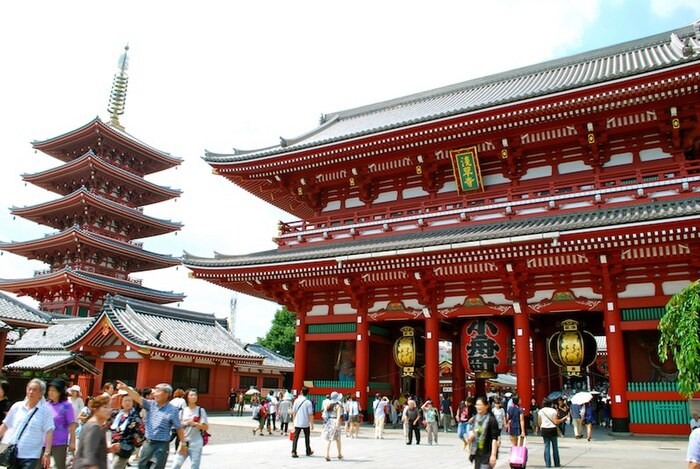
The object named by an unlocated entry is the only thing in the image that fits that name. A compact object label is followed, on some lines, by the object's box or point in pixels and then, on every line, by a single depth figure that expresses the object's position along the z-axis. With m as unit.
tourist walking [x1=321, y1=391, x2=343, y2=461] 12.89
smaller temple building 25.64
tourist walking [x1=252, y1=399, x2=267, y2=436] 20.28
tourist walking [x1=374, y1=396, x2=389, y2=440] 17.73
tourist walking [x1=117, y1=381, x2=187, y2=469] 7.88
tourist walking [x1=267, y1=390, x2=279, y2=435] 20.77
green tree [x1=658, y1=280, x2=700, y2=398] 9.22
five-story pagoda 41.81
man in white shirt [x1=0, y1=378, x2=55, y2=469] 6.79
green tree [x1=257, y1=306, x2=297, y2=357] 69.94
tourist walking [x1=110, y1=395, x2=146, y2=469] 7.69
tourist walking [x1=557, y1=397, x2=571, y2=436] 18.73
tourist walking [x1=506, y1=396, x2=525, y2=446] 13.05
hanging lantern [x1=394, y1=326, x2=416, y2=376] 21.55
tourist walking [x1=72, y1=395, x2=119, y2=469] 5.84
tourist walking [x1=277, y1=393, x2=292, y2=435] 21.33
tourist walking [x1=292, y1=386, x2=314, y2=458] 13.21
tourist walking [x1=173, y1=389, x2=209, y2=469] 9.05
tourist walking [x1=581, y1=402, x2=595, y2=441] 16.52
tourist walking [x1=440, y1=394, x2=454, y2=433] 20.13
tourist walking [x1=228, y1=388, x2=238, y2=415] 31.63
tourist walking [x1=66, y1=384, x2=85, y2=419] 11.71
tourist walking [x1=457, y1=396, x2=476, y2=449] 15.97
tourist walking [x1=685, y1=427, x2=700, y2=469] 6.97
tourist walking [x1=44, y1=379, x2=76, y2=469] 7.81
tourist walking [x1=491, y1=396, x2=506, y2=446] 13.21
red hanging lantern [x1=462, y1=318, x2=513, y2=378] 19.64
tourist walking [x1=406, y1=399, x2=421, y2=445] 16.47
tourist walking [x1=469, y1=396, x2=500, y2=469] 8.12
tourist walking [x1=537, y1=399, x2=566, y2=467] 11.75
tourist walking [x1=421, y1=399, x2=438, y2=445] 16.53
